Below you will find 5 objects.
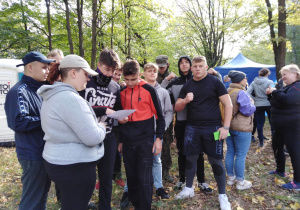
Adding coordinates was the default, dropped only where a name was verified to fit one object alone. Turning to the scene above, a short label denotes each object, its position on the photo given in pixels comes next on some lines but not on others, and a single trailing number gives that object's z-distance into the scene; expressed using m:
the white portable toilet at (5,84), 6.34
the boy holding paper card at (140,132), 2.51
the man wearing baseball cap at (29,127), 1.89
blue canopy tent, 10.48
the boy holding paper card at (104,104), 2.39
